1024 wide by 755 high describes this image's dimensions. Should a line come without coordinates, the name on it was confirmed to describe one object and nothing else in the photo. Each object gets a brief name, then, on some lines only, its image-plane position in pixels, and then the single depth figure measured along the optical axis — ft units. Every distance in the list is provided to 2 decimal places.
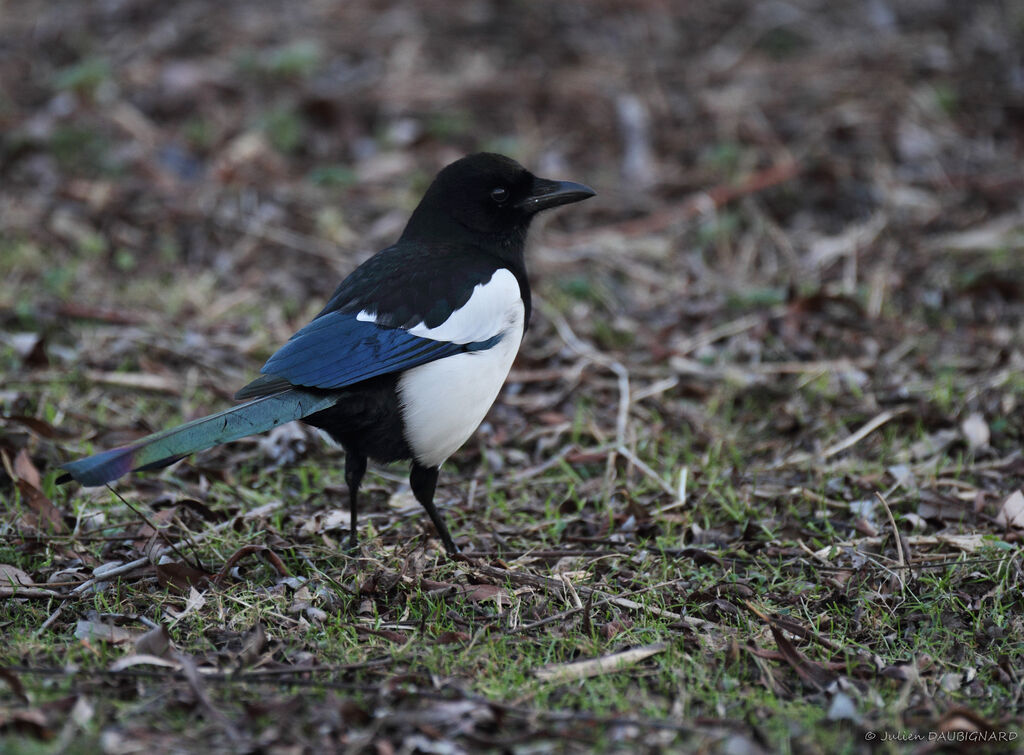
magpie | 21.66
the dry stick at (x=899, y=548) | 22.15
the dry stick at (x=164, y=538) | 21.43
